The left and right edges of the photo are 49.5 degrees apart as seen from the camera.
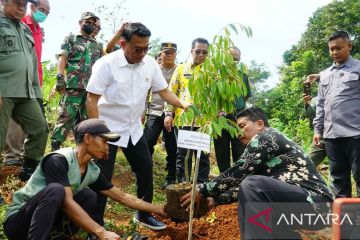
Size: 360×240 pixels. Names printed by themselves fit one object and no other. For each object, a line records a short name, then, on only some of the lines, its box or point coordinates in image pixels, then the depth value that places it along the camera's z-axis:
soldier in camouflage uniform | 4.58
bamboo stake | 2.82
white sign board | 2.91
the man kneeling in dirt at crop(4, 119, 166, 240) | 2.48
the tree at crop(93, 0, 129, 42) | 10.55
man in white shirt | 3.24
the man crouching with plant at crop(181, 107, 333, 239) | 2.35
